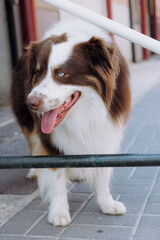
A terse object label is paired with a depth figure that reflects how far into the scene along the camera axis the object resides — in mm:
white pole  2201
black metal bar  2279
